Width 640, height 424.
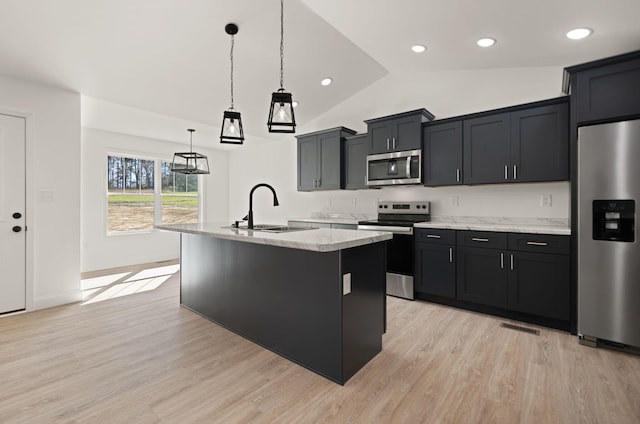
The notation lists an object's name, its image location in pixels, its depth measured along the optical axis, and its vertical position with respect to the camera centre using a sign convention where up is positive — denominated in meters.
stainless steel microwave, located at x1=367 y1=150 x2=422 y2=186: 3.92 +0.56
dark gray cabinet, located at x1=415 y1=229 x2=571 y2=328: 2.83 -0.60
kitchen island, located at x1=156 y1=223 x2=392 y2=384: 2.02 -0.62
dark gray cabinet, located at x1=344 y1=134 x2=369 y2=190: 4.58 +0.74
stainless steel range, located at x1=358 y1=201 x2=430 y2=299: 3.75 -0.45
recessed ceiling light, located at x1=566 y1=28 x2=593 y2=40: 2.39 +1.39
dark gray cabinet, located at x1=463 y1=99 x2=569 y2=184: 3.00 +0.68
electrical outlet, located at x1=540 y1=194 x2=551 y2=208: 3.35 +0.12
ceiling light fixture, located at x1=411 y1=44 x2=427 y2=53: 3.25 +1.71
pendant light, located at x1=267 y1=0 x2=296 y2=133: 2.24 +0.71
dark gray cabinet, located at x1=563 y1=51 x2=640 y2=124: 2.43 +1.00
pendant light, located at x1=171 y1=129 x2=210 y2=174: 4.82 +0.73
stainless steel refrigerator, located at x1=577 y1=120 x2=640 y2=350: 2.35 -0.18
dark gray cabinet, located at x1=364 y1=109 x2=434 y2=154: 3.91 +1.04
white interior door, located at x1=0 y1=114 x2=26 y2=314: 3.27 -0.04
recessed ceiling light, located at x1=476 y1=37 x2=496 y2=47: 2.86 +1.57
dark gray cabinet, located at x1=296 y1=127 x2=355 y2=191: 4.82 +0.83
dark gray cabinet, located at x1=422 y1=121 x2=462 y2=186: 3.65 +0.69
